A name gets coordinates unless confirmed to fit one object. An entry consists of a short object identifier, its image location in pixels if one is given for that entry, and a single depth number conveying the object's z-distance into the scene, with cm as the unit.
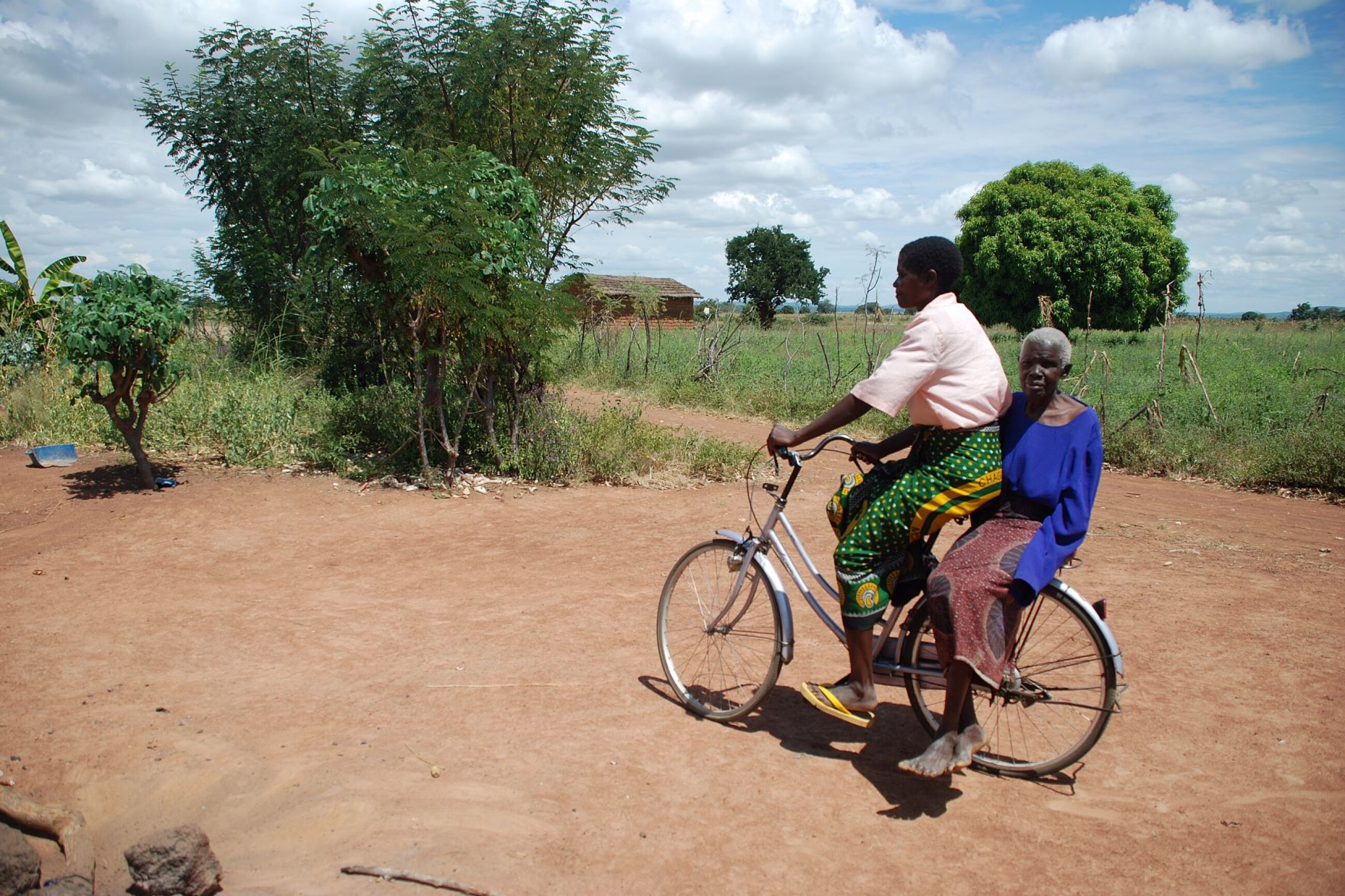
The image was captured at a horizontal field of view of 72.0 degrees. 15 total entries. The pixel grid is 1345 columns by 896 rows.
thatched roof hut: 2969
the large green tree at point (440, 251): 747
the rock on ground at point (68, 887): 275
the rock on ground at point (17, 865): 281
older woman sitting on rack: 310
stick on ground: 273
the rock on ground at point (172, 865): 273
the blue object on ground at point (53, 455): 870
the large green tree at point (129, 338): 717
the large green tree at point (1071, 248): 2822
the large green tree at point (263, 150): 1299
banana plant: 1284
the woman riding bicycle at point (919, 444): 314
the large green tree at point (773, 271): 5103
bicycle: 329
